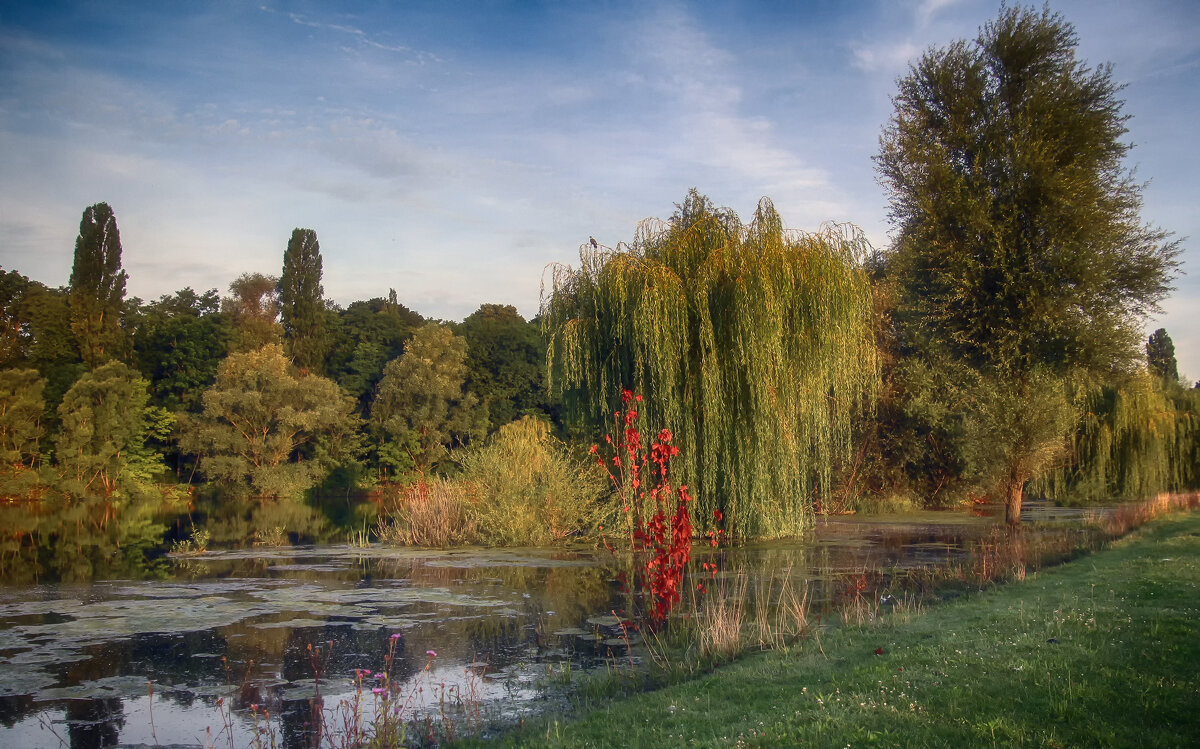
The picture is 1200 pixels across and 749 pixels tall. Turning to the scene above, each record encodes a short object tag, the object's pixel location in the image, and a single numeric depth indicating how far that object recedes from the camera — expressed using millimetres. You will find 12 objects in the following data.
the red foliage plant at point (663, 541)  9430
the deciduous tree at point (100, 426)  41250
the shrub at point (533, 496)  19953
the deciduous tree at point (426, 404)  48875
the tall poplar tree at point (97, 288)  46719
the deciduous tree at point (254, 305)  55719
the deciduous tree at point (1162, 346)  70375
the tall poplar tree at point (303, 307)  55344
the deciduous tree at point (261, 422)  44969
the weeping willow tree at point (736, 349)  16250
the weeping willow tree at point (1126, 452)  30719
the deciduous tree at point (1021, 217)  18359
